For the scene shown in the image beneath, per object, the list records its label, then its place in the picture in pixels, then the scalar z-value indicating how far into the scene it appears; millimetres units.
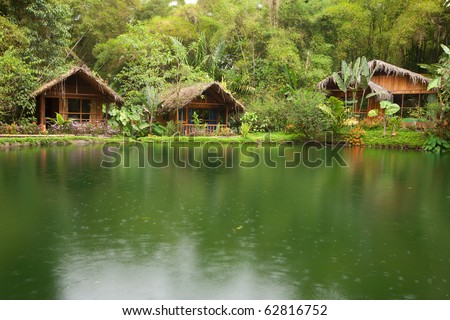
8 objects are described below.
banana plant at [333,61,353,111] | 22078
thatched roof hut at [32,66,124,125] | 21109
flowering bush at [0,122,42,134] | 18297
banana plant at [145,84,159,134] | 21406
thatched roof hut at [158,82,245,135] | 22469
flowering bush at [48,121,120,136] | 20219
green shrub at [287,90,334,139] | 20938
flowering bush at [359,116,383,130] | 22109
